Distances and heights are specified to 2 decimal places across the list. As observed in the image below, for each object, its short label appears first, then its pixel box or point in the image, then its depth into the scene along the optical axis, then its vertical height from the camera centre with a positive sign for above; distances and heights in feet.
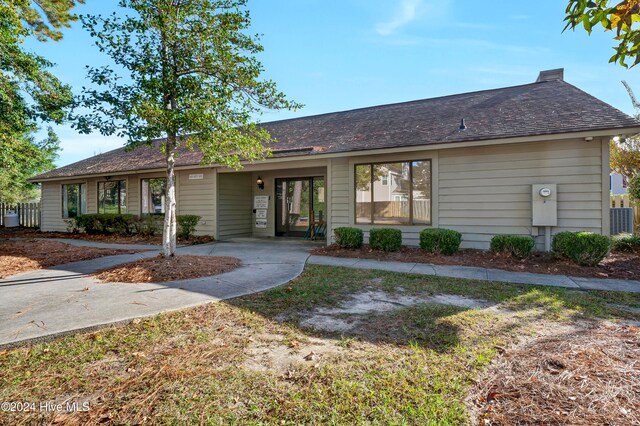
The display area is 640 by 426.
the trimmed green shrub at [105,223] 40.96 -1.52
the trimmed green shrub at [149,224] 39.55 -1.57
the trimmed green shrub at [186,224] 36.55 -1.46
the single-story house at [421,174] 23.20 +3.61
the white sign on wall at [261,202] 41.28 +1.17
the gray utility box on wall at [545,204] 23.15 +0.50
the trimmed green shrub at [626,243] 25.68 -2.55
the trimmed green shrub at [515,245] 22.52 -2.37
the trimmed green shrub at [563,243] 20.98 -2.09
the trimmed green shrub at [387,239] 26.16 -2.26
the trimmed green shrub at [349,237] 27.35 -2.20
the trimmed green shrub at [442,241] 24.44 -2.25
